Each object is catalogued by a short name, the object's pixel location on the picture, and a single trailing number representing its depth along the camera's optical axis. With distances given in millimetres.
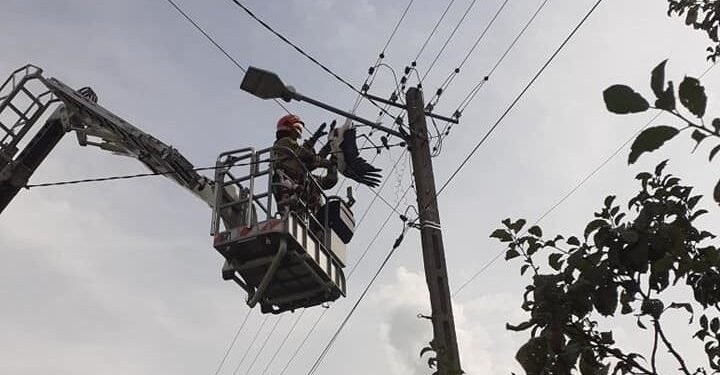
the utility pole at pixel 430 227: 8438
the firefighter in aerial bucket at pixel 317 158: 10281
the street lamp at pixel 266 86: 9516
